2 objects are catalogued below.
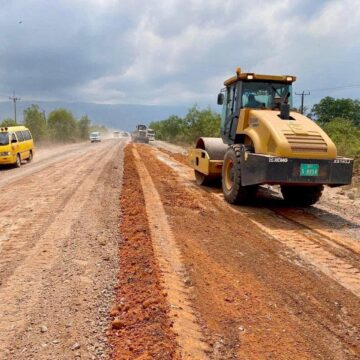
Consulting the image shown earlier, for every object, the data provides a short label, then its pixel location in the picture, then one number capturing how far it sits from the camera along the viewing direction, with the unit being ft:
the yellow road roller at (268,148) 25.89
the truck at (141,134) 180.86
